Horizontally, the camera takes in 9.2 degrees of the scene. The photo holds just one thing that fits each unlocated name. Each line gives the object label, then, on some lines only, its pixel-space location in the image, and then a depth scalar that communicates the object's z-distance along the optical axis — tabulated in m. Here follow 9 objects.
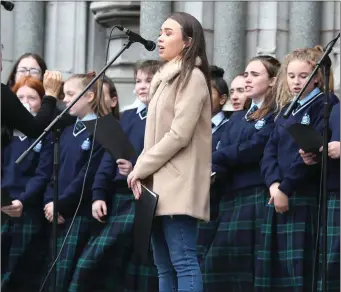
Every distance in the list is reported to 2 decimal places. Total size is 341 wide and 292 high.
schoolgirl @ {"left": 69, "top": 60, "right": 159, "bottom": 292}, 12.65
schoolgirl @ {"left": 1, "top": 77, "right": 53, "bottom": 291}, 13.49
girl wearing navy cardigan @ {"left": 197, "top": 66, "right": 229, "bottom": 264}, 12.36
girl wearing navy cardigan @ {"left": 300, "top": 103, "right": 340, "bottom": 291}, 11.16
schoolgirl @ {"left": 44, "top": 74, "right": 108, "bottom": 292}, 12.94
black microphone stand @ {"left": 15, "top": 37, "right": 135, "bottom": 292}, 10.95
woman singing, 10.27
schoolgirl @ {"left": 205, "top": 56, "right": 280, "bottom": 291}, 11.91
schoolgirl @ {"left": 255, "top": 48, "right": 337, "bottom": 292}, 11.36
